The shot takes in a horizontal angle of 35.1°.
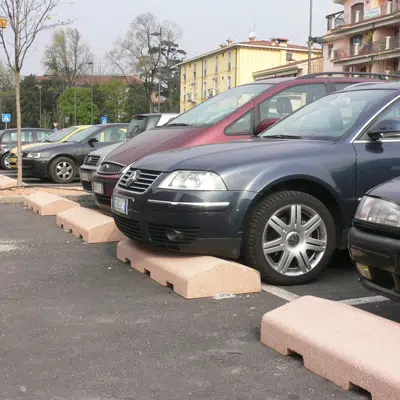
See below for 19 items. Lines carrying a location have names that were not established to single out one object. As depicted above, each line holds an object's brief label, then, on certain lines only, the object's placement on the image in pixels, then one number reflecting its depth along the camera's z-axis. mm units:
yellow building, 77812
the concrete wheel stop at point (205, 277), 4609
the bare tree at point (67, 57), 83688
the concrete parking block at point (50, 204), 9406
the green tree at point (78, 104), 76312
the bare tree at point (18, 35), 12305
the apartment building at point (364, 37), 51938
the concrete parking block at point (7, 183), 12898
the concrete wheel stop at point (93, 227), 7016
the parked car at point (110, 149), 9000
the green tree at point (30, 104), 95125
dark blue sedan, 4801
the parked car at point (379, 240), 3346
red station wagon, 6828
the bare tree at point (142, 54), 78125
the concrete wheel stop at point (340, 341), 2875
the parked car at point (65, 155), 14633
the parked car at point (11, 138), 20422
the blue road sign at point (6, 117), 42769
